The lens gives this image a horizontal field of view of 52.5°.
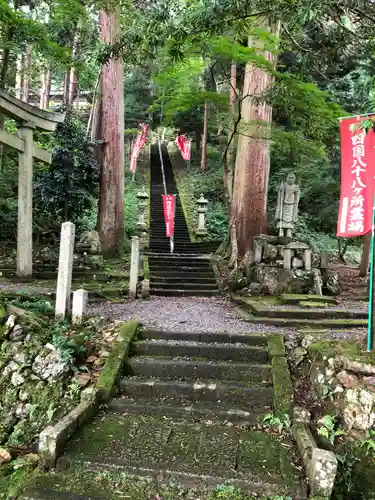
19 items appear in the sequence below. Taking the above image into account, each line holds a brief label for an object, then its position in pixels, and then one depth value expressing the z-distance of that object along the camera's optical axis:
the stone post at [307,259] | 8.91
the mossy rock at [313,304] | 7.34
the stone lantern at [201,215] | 15.93
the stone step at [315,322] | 6.12
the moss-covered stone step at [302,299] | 7.78
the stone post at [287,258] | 8.86
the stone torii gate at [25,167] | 8.07
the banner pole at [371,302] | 4.06
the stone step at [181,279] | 10.09
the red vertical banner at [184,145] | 21.03
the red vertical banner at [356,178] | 4.27
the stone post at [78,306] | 5.25
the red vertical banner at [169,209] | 12.50
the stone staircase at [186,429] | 3.02
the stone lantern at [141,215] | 15.91
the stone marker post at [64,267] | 5.18
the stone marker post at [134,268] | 7.93
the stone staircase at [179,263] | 9.78
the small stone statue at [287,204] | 10.07
